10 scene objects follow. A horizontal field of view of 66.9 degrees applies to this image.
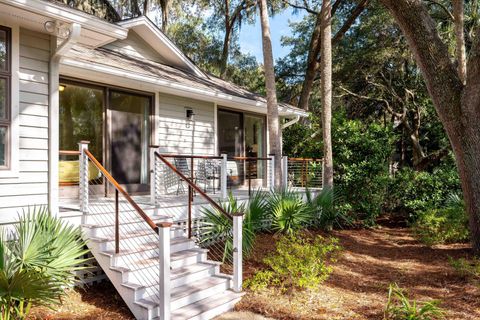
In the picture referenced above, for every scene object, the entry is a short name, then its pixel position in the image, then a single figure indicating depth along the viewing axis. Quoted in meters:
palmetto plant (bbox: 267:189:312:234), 7.65
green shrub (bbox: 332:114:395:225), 10.61
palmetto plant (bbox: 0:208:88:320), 3.46
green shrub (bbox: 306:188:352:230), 9.07
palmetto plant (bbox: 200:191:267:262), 6.14
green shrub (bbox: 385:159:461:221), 11.53
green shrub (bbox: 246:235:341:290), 5.00
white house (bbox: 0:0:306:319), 4.35
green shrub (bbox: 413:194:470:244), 7.96
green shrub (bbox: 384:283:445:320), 3.88
